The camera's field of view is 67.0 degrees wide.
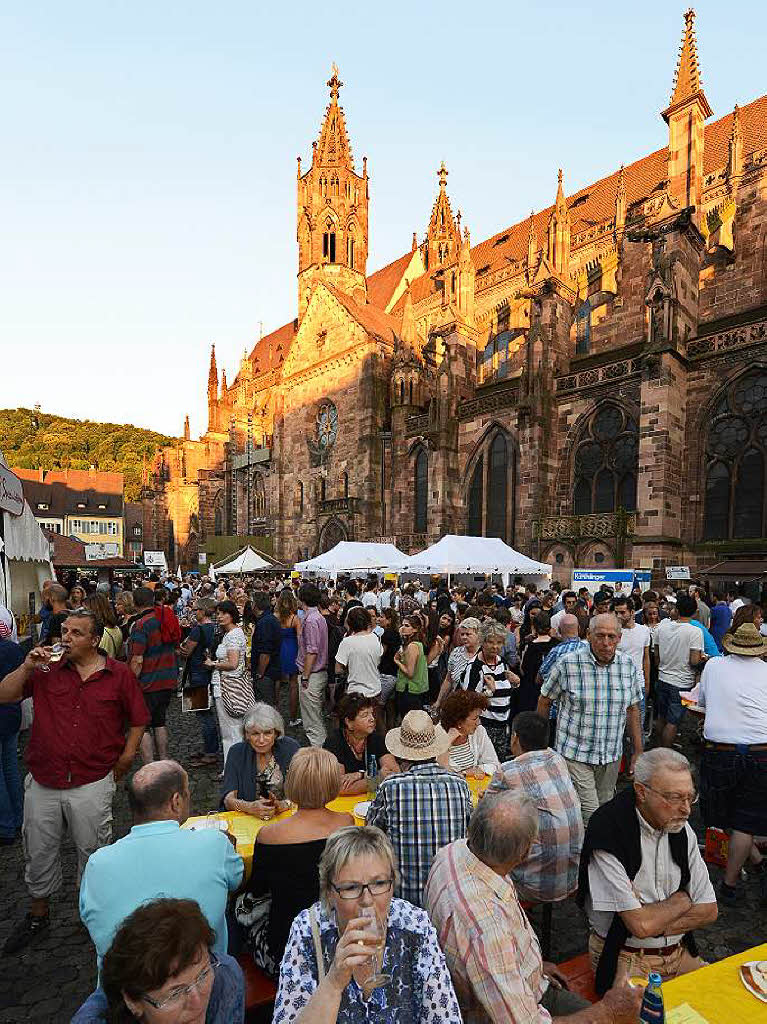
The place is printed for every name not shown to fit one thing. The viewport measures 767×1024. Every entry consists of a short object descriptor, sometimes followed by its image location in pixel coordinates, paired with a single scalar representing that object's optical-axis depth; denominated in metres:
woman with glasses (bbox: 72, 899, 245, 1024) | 1.39
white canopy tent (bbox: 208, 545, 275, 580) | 20.78
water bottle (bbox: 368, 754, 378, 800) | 3.99
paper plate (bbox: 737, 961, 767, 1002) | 2.16
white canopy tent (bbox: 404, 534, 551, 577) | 13.84
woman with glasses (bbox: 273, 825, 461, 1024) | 1.87
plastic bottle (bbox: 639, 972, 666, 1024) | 1.92
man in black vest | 2.57
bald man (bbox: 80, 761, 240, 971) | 2.17
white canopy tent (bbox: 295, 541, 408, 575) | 15.79
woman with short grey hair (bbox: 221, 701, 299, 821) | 3.84
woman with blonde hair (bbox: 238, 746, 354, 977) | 2.58
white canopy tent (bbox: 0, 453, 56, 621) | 8.60
